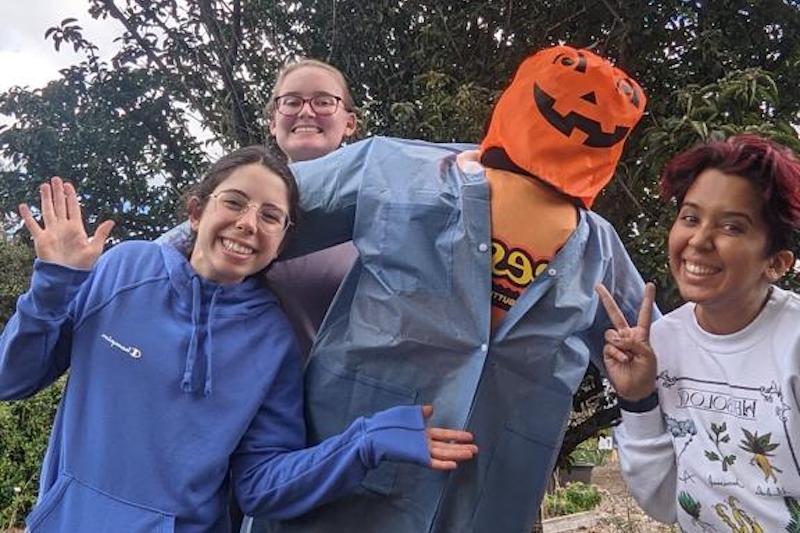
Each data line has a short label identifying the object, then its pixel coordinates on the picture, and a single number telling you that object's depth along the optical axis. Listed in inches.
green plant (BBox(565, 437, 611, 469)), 346.6
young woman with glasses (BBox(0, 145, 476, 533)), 65.6
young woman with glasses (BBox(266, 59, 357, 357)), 93.0
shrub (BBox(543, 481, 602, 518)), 294.0
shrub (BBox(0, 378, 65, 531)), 247.4
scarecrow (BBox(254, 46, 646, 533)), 72.5
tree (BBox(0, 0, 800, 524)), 125.6
